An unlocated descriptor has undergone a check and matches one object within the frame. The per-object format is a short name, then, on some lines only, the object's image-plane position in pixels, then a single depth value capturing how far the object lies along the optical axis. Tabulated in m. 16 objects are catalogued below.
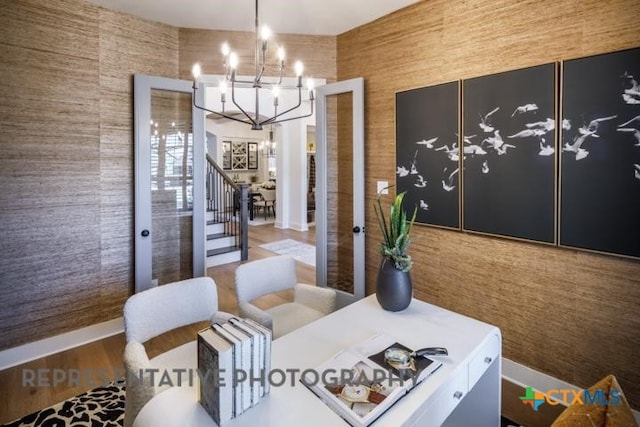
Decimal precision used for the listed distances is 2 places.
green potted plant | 1.76
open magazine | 1.08
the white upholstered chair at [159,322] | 1.43
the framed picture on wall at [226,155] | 11.60
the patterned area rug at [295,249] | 5.79
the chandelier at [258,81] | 1.63
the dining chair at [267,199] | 10.29
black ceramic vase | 1.77
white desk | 1.06
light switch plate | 3.21
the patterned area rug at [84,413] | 2.03
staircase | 5.68
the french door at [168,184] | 3.11
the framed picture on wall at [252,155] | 12.32
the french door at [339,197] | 3.35
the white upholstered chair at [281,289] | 2.25
